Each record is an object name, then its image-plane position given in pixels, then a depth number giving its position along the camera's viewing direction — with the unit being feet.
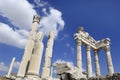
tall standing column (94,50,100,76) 41.81
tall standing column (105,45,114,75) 38.16
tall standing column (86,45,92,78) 38.80
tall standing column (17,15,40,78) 26.73
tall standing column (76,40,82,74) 36.09
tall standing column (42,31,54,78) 30.02
